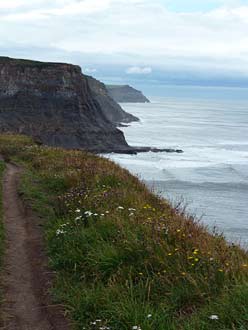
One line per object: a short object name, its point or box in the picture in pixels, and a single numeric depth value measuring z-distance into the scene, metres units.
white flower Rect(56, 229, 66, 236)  8.35
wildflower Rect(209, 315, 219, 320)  4.98
